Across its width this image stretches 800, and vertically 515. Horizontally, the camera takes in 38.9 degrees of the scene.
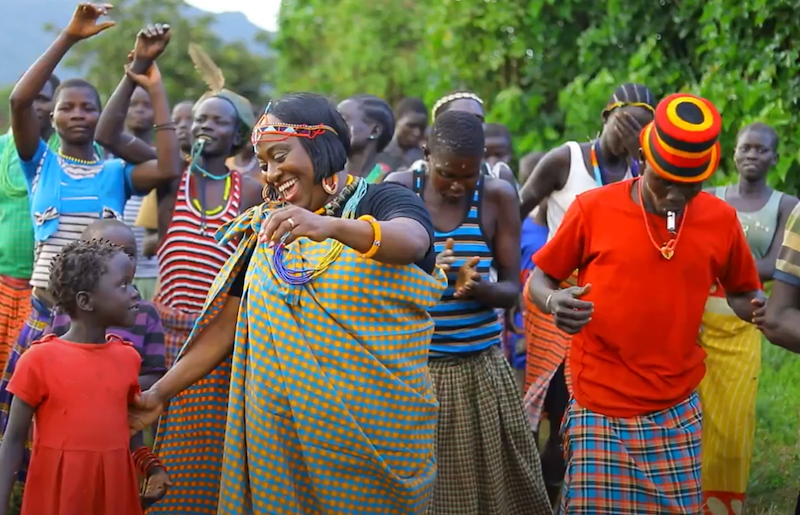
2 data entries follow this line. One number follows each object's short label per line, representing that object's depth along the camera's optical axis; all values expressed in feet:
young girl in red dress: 12.27
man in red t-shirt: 13.24
